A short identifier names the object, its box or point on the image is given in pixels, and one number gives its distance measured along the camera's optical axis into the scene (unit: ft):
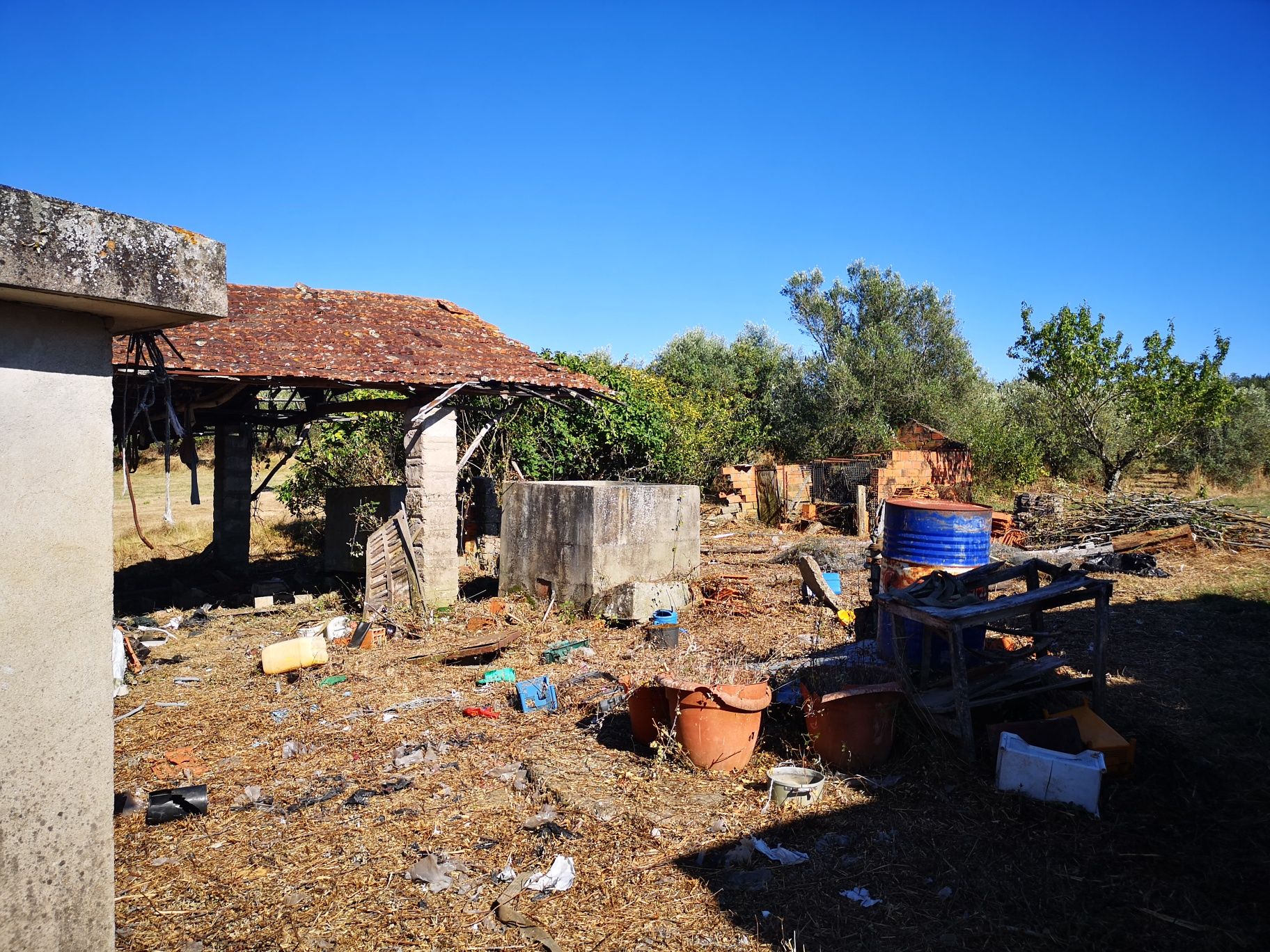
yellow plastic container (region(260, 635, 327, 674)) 24.16
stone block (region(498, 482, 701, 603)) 30.12
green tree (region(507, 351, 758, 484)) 44.01
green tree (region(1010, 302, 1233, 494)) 54.49
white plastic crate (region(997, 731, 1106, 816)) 14.33
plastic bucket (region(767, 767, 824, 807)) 15.19
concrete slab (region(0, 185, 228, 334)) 6.89
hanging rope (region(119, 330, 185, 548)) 9.34
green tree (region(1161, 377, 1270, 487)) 77.36
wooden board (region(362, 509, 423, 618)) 31.04
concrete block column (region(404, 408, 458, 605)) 31.14
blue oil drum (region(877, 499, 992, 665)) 19.99
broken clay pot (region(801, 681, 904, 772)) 16.37
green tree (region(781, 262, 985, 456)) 75.61
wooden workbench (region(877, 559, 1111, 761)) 15.71
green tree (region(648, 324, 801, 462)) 65.67
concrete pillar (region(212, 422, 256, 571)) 40.55
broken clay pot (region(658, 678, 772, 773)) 16.51
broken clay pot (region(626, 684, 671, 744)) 17.80
